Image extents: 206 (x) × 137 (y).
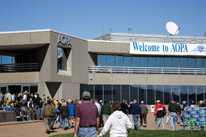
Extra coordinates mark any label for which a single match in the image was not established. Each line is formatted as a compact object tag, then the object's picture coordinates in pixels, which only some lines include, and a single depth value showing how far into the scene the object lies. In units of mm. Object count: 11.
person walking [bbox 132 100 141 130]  19555
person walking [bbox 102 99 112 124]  20338
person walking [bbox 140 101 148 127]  21609
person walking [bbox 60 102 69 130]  19984
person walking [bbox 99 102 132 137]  7879
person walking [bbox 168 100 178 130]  19047
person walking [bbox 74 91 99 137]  8024
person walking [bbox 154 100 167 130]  17984
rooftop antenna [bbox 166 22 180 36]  44125
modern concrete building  31328
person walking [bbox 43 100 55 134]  18445
